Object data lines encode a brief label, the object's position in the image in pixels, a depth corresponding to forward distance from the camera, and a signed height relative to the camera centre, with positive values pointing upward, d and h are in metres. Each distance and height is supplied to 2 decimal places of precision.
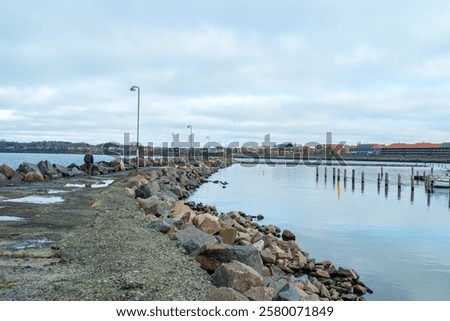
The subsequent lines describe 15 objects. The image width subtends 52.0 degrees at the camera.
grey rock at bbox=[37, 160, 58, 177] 30.09 -1.45
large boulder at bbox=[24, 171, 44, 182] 26.81 -1.71
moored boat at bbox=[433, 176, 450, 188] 51.22 -3.50
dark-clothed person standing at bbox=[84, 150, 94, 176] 36.47 -1.05
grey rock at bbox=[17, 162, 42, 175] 29.19 -1.34
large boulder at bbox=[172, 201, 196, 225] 15.18 -2.25
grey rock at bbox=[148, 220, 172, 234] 12.09 -2.09
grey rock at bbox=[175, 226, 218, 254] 9.53 -1.97
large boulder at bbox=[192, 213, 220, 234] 13.40 -2.22
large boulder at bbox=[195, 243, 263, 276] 8.35 -1.98
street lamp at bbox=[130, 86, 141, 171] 33.70 +1.05
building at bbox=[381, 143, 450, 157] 191.62 -0.17
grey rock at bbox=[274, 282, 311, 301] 7.02 -2.26
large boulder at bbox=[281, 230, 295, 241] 18.92 -3.56
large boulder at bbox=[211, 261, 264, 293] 7.05 -2.00
